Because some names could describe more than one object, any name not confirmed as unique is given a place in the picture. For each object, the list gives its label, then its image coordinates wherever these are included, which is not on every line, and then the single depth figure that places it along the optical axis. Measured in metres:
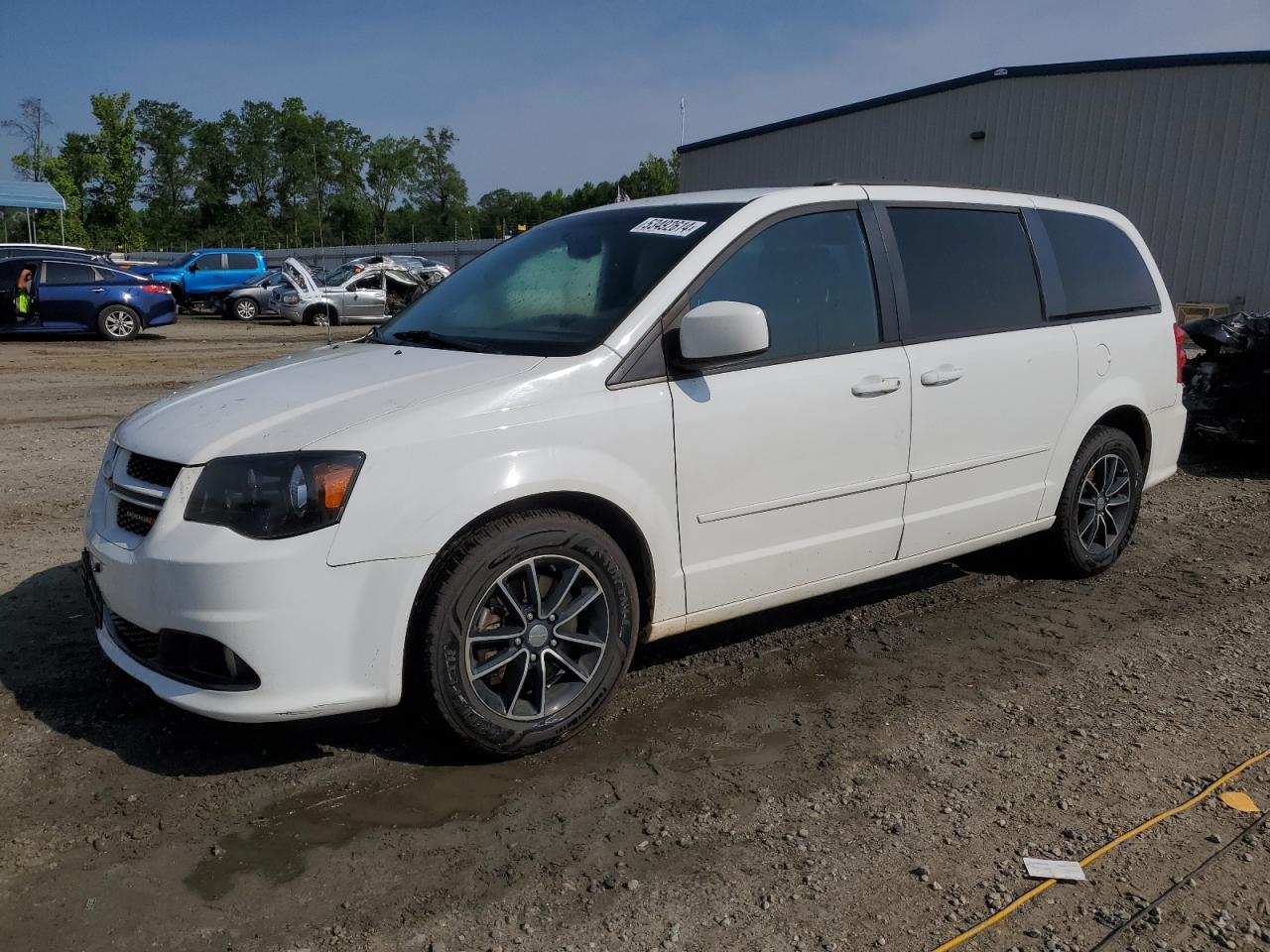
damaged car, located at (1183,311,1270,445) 8.02
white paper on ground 2.72
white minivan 2.96
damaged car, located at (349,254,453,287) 29.66
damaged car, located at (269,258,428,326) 25.28
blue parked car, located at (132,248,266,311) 30.23
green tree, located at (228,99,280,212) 89.75
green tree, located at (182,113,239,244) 88.06
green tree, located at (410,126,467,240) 99.00
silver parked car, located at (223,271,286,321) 27.83
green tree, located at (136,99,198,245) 86.31
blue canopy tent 46.31
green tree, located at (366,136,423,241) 96.31
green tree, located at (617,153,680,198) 102.02
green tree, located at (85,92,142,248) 70.56
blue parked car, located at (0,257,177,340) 18.42
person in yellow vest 18.36
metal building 17.97
